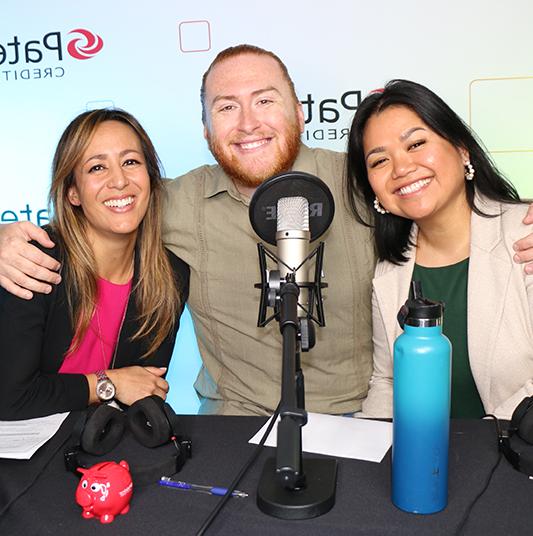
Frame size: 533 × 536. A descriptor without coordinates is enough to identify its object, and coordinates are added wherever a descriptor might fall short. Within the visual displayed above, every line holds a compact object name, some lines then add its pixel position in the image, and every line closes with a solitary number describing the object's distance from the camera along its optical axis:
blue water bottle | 0.94
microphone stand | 0.81
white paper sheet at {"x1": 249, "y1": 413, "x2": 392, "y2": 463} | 1.22
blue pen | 1.07
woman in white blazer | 1.69
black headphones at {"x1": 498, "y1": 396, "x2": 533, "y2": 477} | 1.09
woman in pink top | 1.80
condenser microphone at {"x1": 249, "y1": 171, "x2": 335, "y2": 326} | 1.14
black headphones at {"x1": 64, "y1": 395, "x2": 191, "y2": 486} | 1.16
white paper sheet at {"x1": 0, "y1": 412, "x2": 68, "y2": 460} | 1.24
